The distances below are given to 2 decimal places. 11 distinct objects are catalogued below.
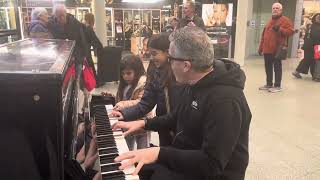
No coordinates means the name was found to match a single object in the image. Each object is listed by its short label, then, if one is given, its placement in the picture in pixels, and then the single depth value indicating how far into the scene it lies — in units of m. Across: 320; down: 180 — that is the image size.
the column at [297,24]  8.88
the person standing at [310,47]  5.95
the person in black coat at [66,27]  4.01
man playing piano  1.06
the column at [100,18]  5.84
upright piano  0.74
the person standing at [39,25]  3.36
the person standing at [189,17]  4.03
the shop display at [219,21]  7.62
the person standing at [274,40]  4.73
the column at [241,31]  7.16
